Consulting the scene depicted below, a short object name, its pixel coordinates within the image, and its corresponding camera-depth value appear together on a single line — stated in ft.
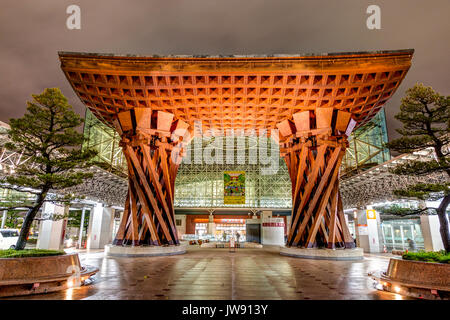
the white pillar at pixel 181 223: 125.79
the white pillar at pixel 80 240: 66.85
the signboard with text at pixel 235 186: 89.59
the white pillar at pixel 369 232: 63.23
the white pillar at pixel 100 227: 67.82
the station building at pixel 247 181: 40.75
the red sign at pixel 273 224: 83.68
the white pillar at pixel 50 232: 51.88
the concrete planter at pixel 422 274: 16.08
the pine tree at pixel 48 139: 22.39
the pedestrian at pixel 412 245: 60.85
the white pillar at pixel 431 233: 51.47
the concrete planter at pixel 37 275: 16.02
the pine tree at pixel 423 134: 21.76
